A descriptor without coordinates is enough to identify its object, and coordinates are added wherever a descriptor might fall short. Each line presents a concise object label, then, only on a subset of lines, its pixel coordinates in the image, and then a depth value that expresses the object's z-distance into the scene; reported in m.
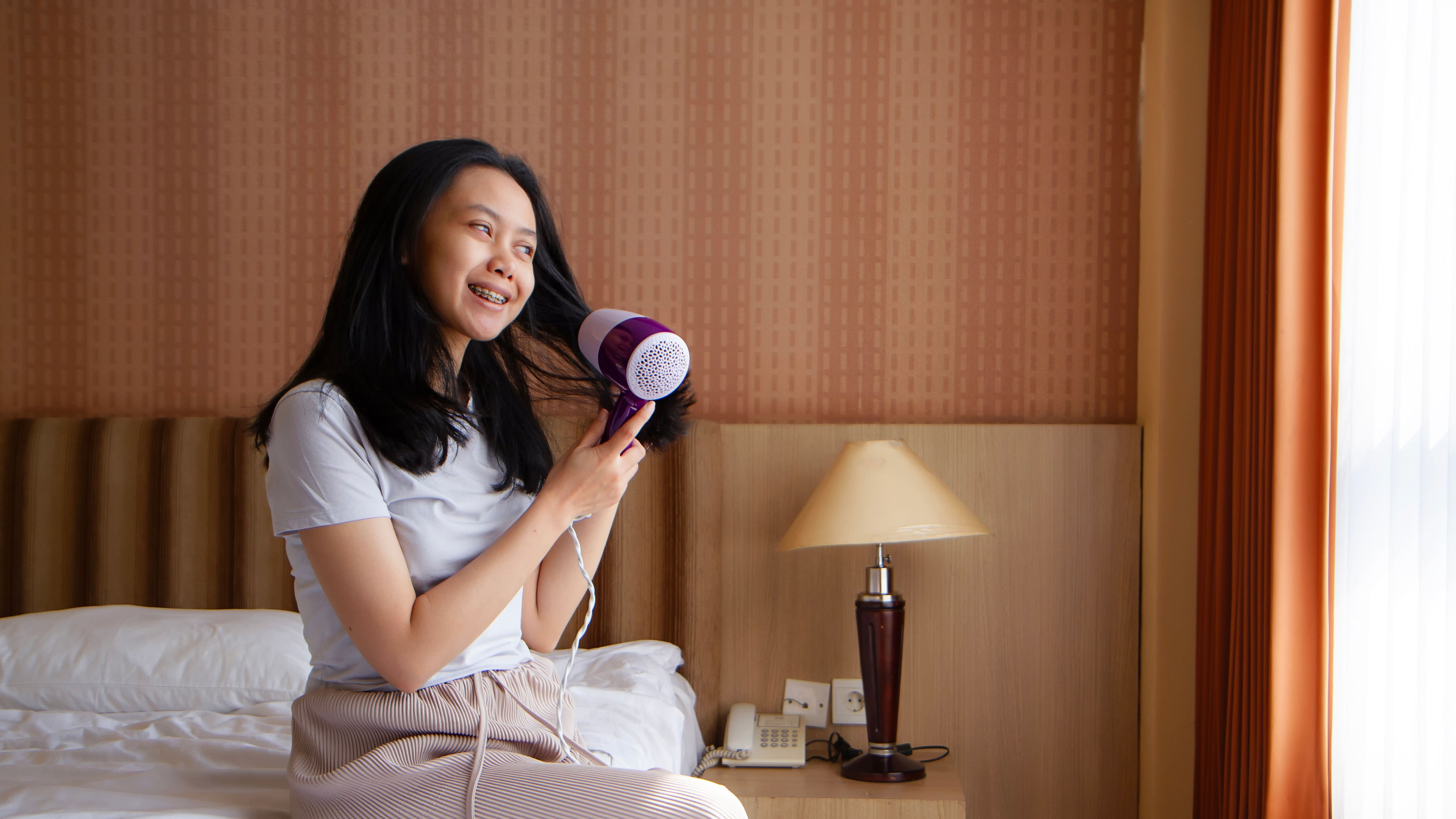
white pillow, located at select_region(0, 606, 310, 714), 1.86
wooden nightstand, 1.88
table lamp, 1.97
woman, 1.04
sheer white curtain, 1.29
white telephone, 2.04
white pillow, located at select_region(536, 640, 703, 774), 1.63
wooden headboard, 2.26
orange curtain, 1.56
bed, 1.44
